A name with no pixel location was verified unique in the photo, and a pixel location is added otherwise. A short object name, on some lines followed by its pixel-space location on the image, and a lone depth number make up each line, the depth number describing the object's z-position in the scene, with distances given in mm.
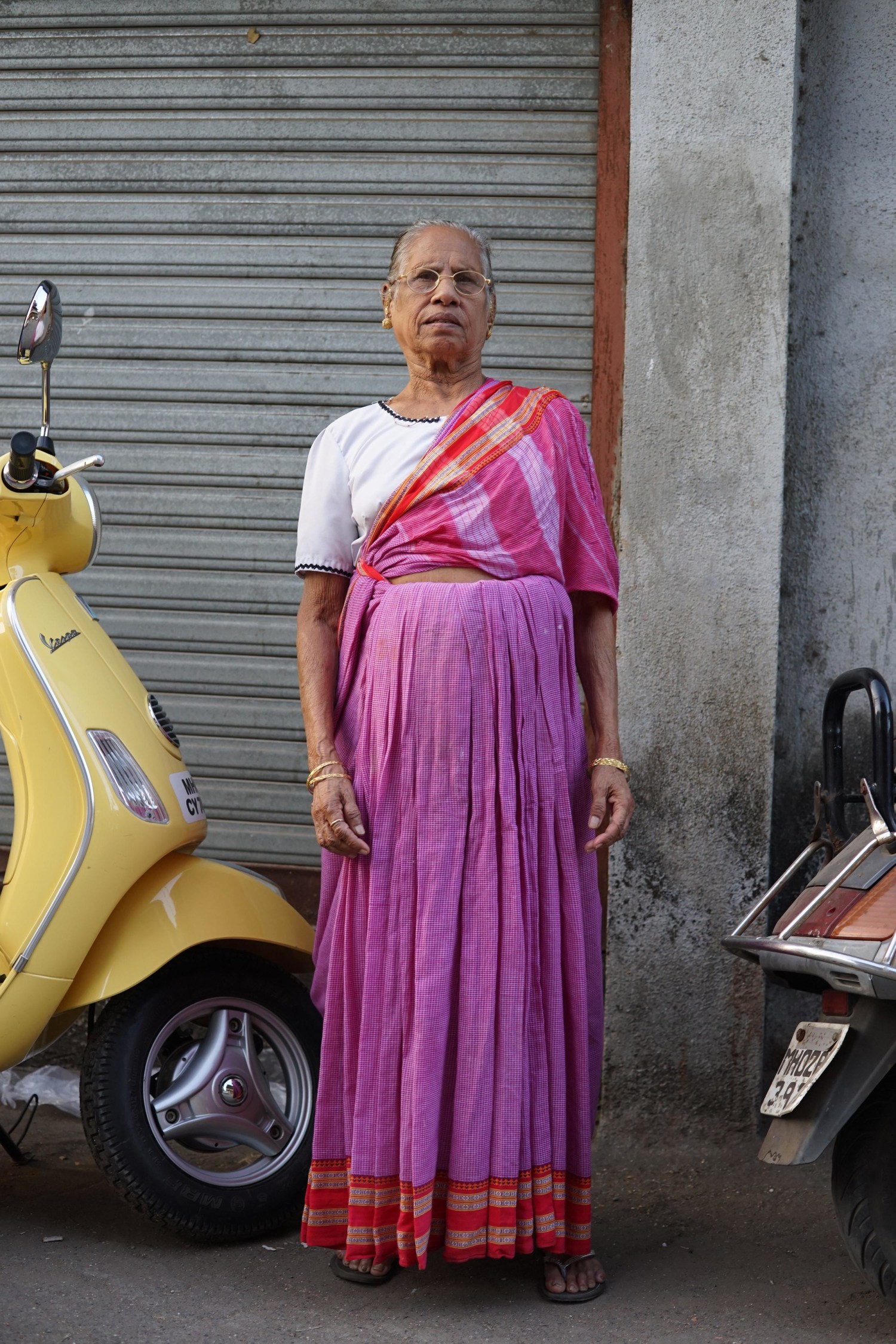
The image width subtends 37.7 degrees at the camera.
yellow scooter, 2641
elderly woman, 2467
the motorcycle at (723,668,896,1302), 2184
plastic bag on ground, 3635
